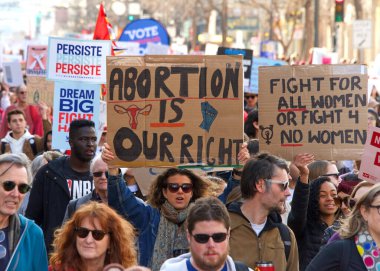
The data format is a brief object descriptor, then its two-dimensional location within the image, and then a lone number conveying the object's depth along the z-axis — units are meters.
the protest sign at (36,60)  22.01
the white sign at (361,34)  34.31
